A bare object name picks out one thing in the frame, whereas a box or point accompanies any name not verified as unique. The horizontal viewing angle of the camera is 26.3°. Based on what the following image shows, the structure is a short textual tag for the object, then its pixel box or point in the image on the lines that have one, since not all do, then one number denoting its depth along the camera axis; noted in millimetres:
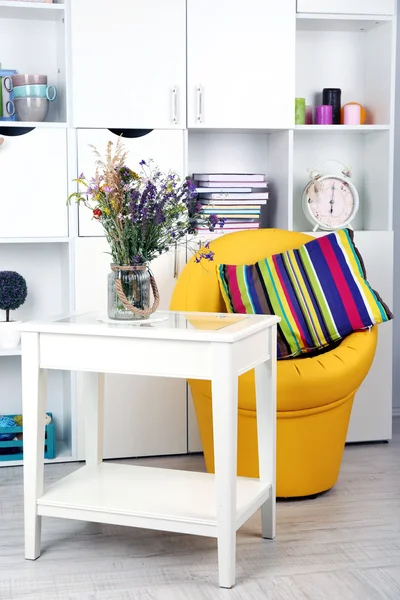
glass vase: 2480
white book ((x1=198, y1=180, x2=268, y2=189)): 3527
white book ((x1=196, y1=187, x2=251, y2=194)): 3516
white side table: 2279
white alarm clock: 3631
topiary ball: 3363
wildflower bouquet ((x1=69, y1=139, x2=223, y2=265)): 2432
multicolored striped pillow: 3100
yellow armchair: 2842
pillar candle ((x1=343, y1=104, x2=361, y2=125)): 3701
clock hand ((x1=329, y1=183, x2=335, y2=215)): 3650
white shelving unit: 3314
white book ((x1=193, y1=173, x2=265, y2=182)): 3527
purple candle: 3709
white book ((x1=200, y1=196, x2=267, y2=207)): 3533
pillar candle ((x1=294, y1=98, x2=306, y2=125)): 3641
